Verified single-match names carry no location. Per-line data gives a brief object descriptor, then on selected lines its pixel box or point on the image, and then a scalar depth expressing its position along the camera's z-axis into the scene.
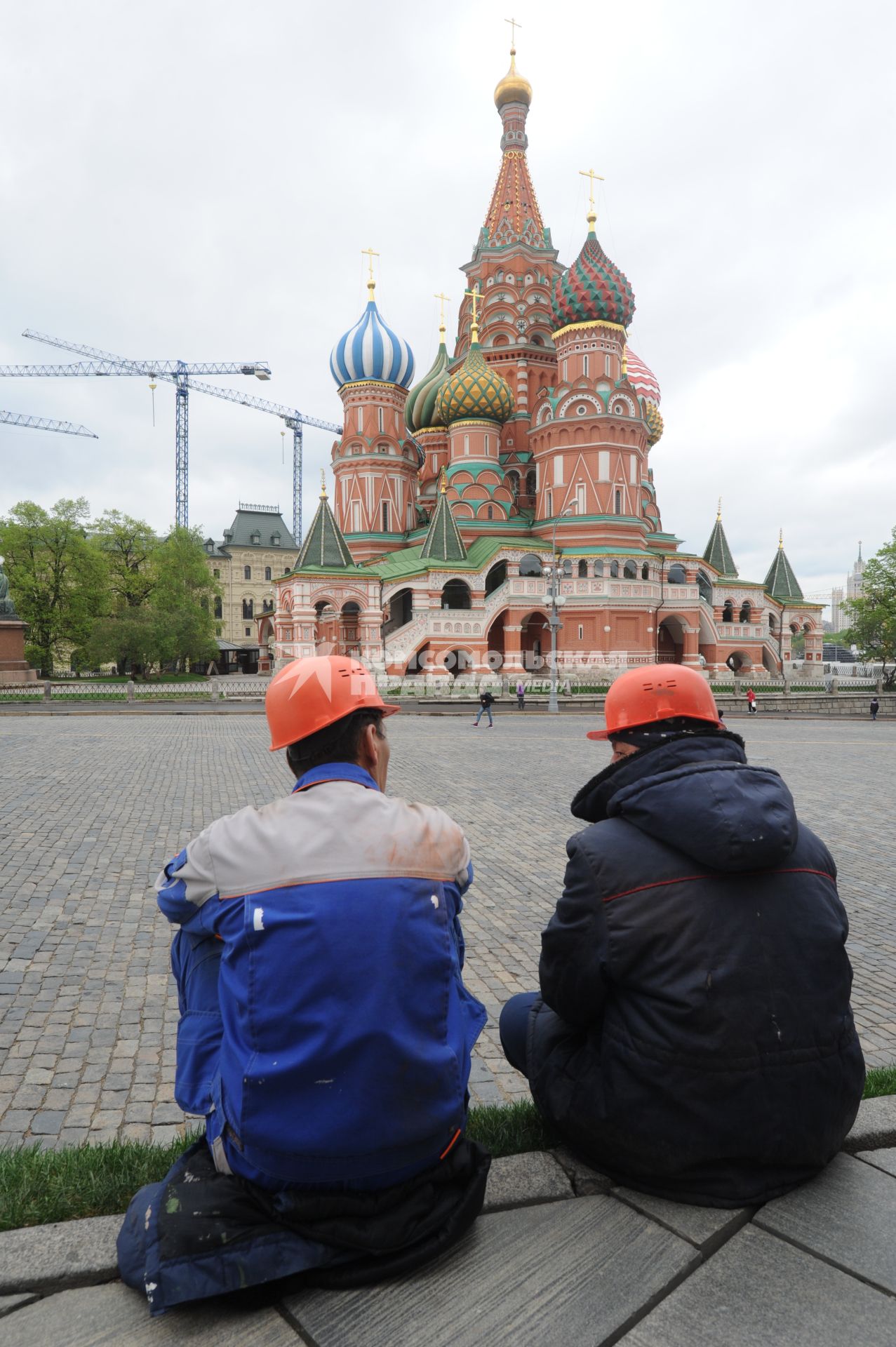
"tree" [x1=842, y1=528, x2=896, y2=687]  38.75
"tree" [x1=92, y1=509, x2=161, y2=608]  45.28
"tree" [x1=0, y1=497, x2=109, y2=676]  40.19
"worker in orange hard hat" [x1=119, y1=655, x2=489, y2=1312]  1.77
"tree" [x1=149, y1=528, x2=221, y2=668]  42.09
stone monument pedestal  30.91
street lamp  27.17
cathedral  38.00
